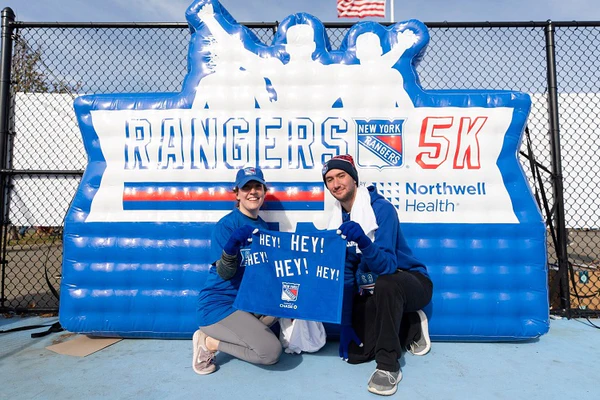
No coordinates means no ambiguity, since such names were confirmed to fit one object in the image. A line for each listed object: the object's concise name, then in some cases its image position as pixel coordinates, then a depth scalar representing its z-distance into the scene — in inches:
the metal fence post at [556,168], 133.8
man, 85.0
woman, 91.0
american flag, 234.5
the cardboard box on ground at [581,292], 138.5
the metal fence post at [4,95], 138.9
